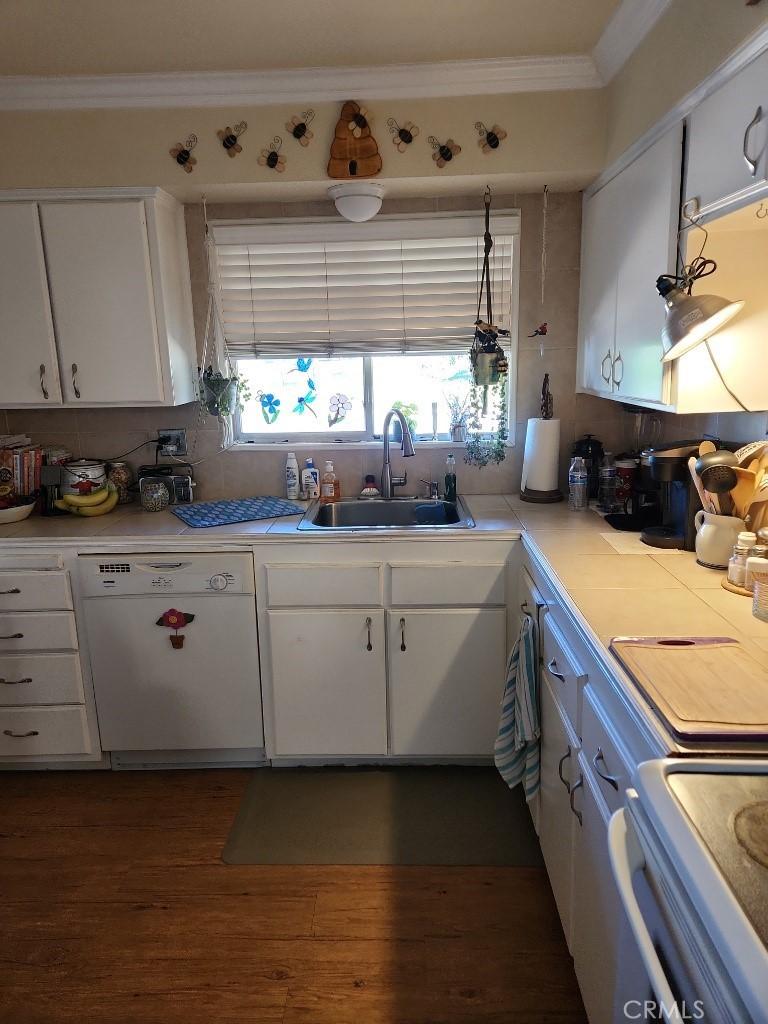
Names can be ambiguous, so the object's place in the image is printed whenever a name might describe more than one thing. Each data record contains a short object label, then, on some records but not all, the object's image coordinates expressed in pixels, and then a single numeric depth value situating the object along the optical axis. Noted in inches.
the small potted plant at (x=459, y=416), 110.1
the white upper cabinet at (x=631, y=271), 67.8
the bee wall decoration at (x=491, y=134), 89.3
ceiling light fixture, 94.0
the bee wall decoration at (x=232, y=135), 90.6
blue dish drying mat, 97.3
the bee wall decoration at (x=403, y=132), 89.7
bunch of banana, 101.3
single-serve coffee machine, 73.9
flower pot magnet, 92.8
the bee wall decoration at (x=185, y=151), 91.2
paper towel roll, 102.5
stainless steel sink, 107.3
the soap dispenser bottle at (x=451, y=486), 107.1
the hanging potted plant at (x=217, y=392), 106.7
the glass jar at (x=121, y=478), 109.3
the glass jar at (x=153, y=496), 104.7
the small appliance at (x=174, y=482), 109.0
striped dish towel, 73.9
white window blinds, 104.1
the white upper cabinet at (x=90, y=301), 93.0
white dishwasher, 91.7
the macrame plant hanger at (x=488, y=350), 101.3
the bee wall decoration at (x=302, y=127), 89.8
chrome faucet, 102.5
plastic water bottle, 99.9
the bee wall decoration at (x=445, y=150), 90.0
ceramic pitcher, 67.4
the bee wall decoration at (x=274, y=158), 90.9
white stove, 26.1
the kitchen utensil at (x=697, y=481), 69.0
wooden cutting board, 40.0
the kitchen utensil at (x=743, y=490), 65.3
